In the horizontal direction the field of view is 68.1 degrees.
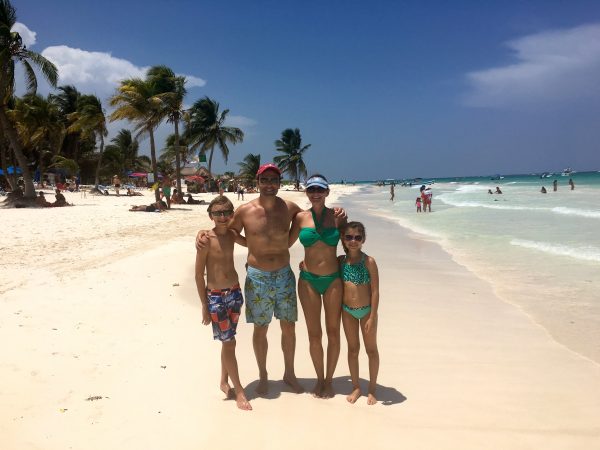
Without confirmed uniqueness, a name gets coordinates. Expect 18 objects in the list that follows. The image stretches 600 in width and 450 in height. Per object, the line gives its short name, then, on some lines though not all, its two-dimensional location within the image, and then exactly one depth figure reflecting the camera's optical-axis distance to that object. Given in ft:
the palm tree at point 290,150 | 204.64
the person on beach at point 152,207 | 67.97
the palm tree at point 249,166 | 177.99
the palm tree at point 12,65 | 66.64
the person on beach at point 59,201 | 69.62
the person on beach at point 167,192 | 75.51
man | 11.85
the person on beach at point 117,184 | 105.75
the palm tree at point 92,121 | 104.53
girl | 11.32
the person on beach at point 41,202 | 67.82
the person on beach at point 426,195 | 78.48
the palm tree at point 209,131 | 132.57
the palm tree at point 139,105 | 82.07
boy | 11.32
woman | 11.55
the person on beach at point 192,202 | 89.97
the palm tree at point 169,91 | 86.79
